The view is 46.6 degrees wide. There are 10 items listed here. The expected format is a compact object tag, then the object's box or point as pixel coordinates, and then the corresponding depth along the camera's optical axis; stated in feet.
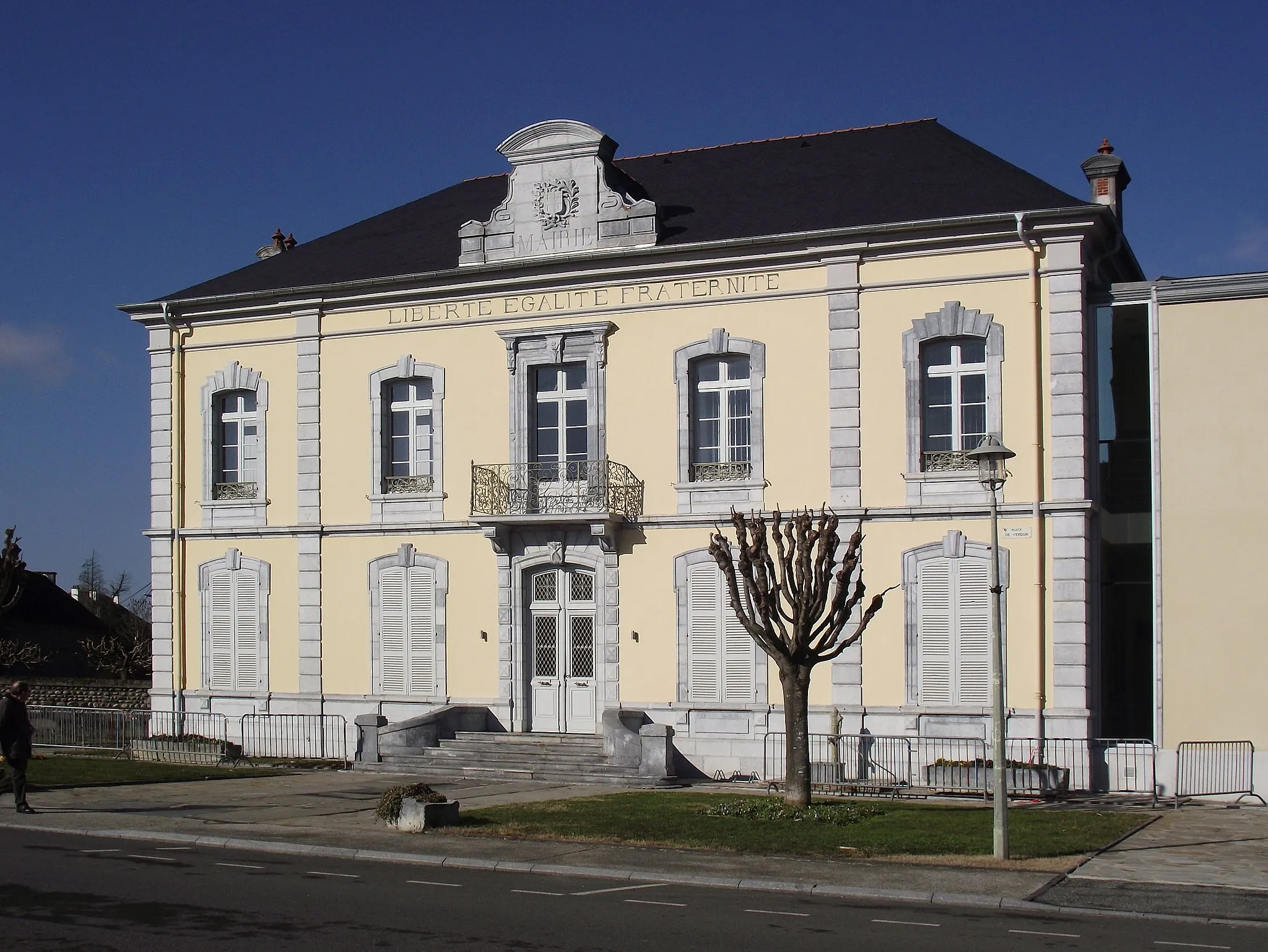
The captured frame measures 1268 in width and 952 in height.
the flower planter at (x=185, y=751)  85.76
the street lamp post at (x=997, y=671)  48.24
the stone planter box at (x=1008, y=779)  68.08
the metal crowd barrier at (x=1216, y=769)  68.85
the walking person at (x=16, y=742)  59.88
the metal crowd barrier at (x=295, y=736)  86.33
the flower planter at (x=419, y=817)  54.90
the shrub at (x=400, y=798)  55.72
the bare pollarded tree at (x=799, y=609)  58.70
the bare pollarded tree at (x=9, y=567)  118.83
